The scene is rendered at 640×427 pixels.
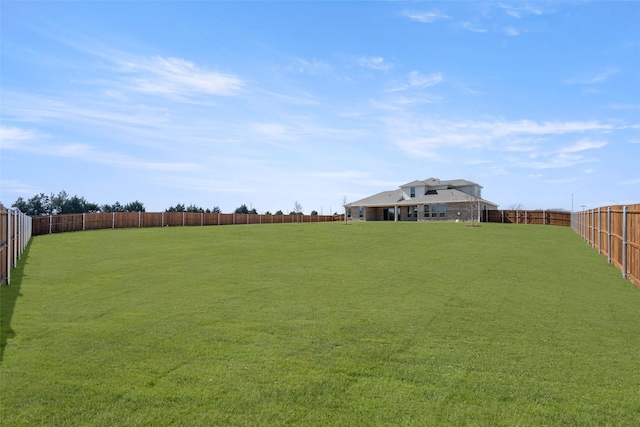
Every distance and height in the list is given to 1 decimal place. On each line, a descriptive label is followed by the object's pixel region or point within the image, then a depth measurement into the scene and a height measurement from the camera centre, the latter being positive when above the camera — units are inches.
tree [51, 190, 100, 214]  2123.5 +69.5
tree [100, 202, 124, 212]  2325.1 +62.3
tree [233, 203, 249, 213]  2950.3 +71.1
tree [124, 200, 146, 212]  2407.9 +70.4
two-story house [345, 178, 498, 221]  1640.0 +72.6
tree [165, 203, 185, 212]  2554.1 +64.8
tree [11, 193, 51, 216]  2005.4 +61.4
